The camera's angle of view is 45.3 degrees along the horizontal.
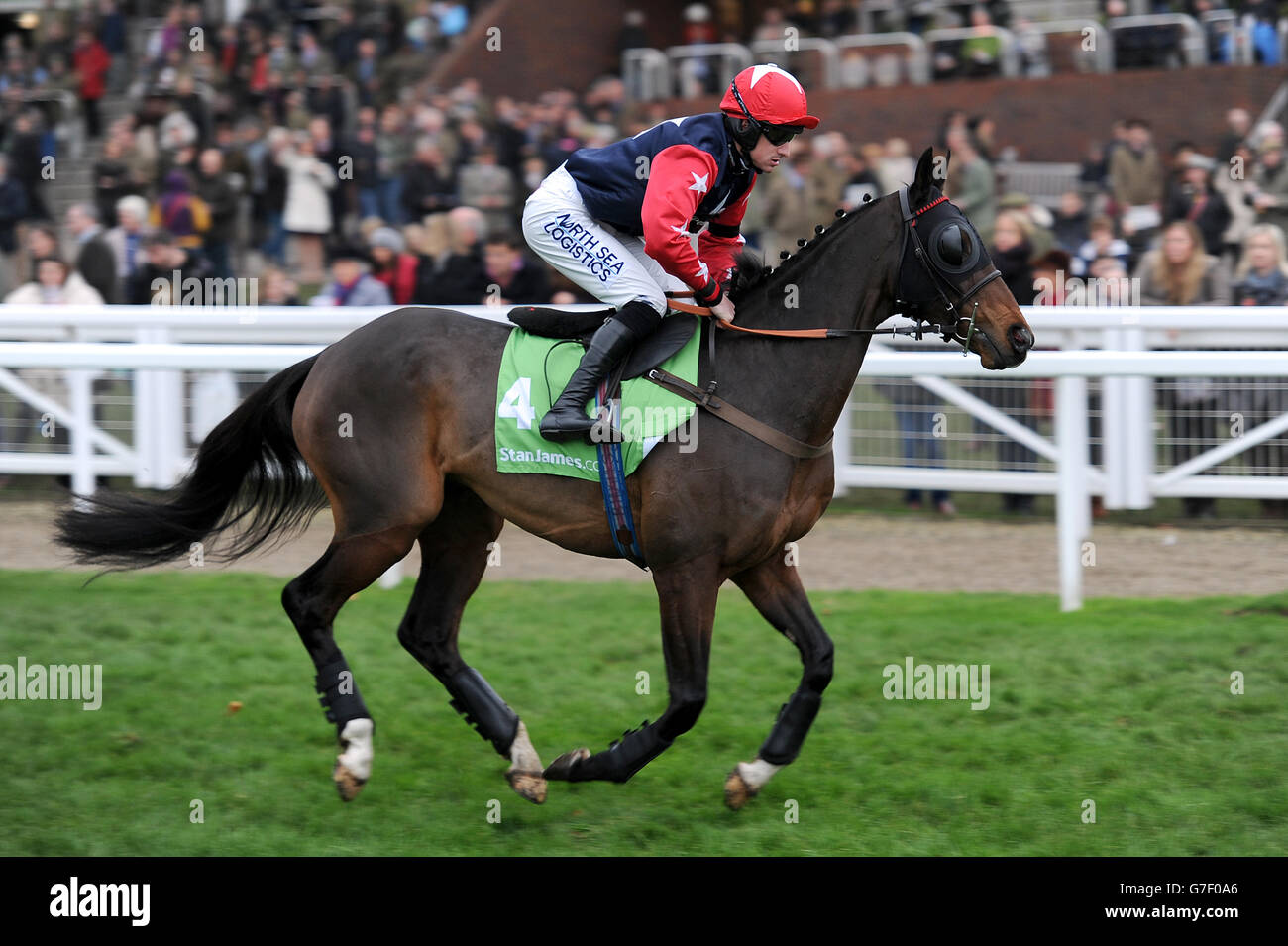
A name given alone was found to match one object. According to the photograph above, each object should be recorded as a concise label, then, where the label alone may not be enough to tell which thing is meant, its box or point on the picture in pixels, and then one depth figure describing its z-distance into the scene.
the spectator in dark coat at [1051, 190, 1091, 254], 9.73
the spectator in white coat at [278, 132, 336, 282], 11.41
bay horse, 4.21
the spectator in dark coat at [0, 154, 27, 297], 11.65
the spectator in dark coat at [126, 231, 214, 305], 9.51
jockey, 4.11
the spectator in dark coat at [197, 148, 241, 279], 10.76
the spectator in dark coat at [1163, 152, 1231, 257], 8.84
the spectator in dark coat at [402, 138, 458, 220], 10.81
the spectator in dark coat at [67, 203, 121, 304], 9.83
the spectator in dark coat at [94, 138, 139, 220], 11.64
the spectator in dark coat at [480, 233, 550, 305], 8.57
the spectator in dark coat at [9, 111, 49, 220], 12.37
